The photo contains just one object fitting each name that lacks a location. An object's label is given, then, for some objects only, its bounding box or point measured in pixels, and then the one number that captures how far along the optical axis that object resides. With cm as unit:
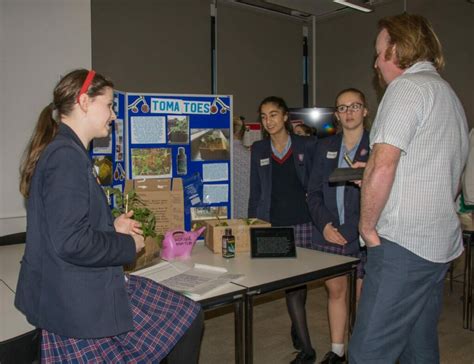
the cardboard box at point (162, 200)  275
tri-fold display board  292
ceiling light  531
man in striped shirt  145
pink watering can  237
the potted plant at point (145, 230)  214
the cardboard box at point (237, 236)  245
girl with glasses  247
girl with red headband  126
